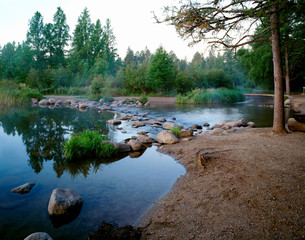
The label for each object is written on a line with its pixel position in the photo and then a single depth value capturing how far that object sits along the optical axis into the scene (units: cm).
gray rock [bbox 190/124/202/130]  934
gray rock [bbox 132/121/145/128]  955
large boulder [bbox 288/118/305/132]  602
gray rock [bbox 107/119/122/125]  1027
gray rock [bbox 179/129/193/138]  703
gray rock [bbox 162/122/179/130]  885
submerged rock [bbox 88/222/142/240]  223
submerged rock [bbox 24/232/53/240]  221
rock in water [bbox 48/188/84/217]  287
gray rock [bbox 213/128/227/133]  764
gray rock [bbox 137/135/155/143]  665
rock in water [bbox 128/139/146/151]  596
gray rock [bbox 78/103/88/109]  1803
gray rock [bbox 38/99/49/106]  2022
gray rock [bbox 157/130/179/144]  636
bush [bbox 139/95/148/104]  2242
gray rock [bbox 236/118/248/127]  941
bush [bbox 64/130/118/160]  521
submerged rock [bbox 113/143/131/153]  570
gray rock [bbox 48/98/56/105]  2090
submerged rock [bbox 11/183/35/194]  358
